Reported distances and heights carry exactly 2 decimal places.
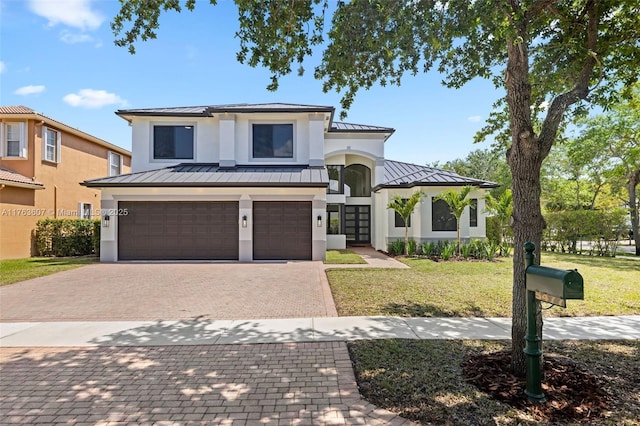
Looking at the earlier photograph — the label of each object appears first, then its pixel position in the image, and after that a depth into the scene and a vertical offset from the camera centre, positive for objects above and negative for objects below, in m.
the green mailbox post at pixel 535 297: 3.32 -0.83
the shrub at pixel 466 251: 16.20 -1.59
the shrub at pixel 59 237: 17.31 -0.91
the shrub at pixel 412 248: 17.38 -1.54
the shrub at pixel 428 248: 16.77 -1.52
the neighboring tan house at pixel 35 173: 16.14 +2.60
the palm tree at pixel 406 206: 16.83 +0.65
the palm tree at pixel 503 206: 16.03 +0.59
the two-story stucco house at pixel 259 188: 15.34 +1.51
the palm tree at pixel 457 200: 15.90 +0.86
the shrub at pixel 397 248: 17.91 -1.59
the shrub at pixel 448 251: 15.64 -1.55
